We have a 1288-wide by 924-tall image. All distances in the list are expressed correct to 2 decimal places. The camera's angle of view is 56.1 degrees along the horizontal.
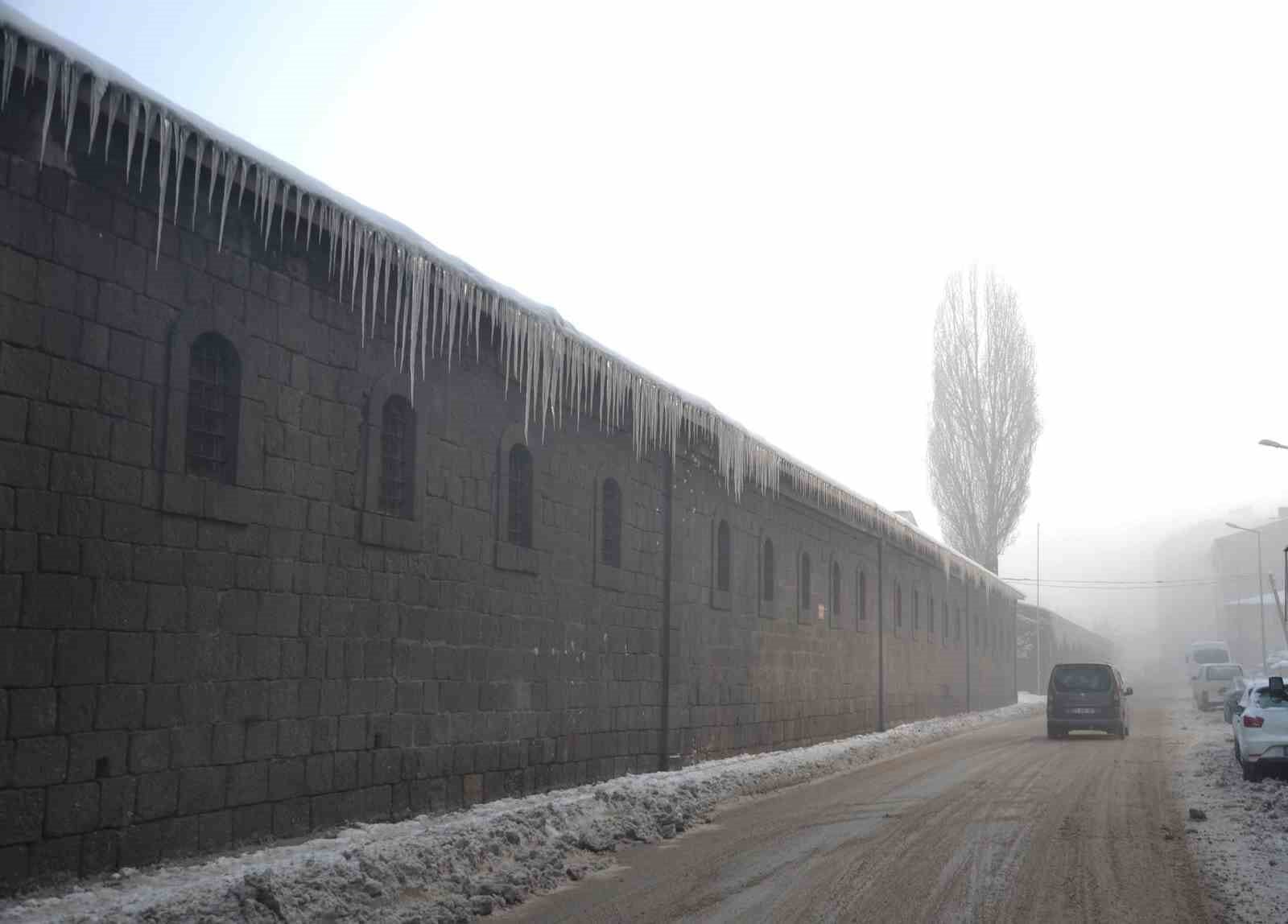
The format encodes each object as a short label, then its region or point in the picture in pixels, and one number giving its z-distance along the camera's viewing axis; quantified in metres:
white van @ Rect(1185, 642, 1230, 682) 49.66
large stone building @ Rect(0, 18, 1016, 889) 7.46
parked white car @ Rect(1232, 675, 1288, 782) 15.65
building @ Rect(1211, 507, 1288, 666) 83.44
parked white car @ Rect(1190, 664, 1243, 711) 40.34
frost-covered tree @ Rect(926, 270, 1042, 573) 50.53
